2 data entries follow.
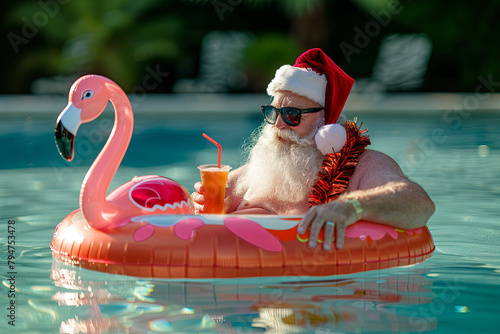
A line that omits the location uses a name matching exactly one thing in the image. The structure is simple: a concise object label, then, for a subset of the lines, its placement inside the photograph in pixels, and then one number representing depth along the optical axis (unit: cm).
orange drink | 379
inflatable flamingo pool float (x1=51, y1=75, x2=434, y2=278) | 347
